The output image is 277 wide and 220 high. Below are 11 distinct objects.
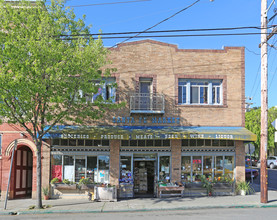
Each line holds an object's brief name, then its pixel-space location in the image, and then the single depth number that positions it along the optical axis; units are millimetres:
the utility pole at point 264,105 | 12820
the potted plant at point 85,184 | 14805
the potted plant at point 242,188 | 15141
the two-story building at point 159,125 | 15188
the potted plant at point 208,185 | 15000
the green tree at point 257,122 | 39688
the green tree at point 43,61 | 11242
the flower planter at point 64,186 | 14703
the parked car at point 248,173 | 22762
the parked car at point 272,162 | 36094
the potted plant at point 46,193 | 14469
